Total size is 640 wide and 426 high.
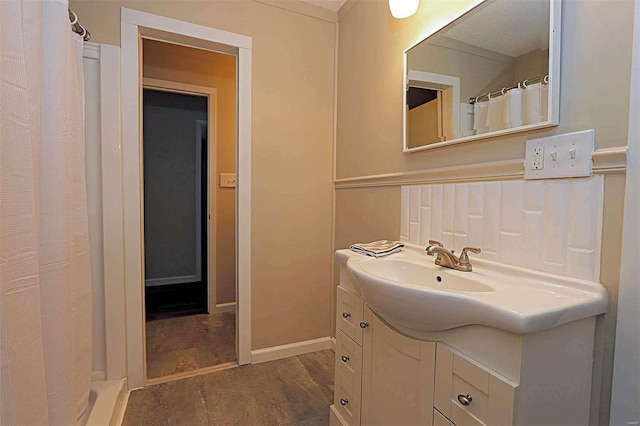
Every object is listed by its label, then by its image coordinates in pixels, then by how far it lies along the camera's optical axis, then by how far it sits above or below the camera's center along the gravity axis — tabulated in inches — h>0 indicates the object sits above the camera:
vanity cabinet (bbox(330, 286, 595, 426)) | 27.2 -17.8
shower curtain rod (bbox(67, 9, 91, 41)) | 53.7 +29.0
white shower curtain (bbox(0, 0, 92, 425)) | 31.7 -3.6
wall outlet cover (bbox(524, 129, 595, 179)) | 33.2 +4.8
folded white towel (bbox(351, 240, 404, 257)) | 54.7 -9.2
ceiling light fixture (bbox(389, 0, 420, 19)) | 56.4 +34.0
